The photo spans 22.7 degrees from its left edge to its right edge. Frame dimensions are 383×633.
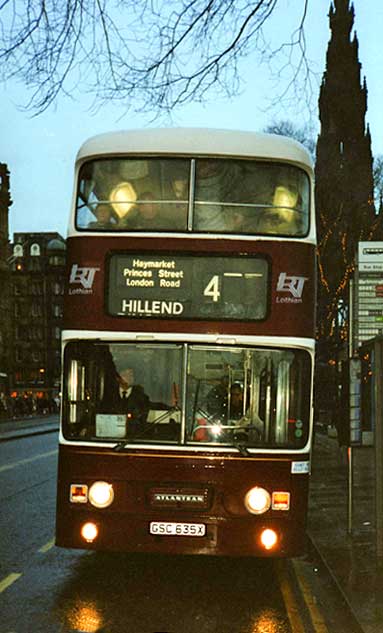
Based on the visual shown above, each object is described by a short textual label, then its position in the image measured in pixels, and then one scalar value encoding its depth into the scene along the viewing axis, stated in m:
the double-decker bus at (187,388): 8.61
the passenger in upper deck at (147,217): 8.80
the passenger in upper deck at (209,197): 8.80
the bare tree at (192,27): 7.07
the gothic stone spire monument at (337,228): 31.36
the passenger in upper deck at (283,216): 8.84
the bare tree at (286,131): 34.71
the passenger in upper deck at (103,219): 8.85
